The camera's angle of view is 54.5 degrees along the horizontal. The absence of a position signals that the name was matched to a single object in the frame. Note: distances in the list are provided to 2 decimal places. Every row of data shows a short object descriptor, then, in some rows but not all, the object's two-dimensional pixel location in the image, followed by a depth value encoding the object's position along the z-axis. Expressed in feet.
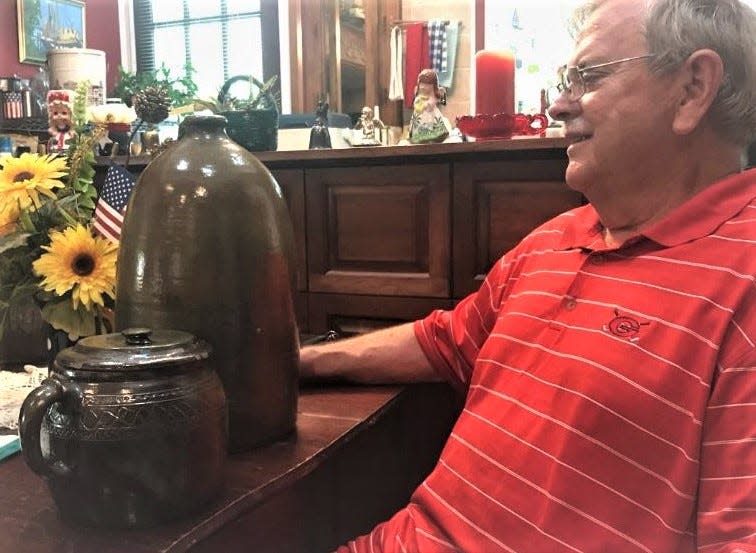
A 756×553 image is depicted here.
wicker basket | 5.32
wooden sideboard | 4.66
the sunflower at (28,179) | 3.41
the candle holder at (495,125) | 4.97
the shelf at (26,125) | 8.81
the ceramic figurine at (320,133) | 6.14
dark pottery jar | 2.07
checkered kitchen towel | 9.86
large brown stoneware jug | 2.62
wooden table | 2.10
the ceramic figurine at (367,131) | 6.72
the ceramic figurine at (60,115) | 5.82
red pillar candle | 5.17
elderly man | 2.60
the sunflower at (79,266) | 3.21
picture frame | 11.08
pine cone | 3.72
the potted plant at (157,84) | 9.23
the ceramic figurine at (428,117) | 5.43
